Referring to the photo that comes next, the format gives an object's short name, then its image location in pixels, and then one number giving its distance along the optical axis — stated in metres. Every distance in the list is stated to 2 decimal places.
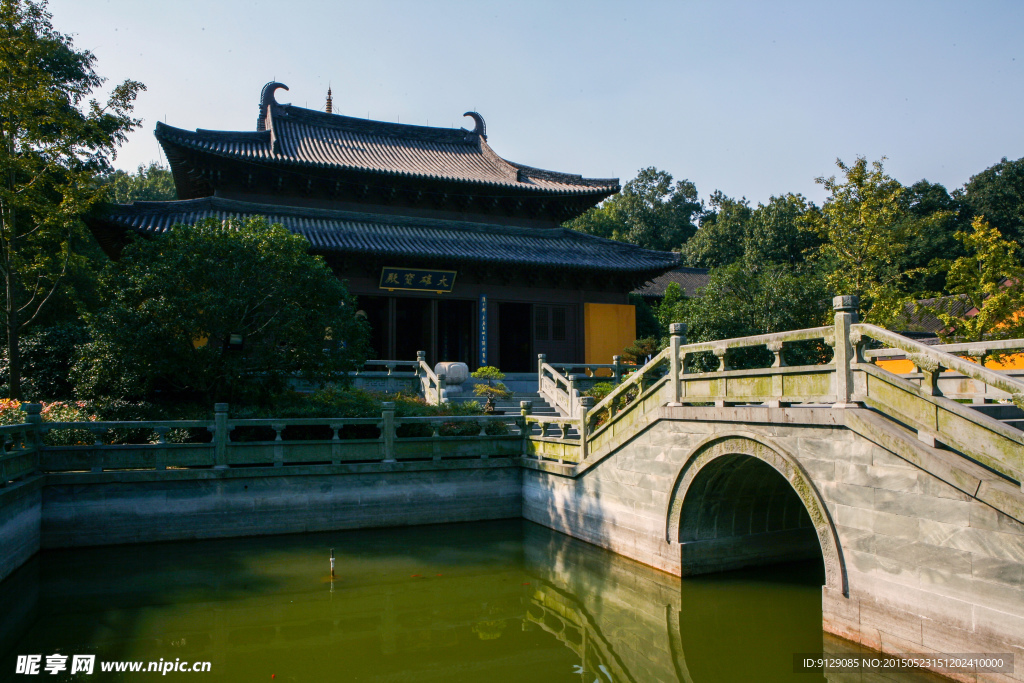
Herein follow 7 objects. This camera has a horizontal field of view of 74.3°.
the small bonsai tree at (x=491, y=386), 15.59
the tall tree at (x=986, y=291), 14.69
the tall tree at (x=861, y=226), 20.88
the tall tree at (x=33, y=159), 11.58
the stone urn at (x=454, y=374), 15.84
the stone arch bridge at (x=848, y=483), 5.25
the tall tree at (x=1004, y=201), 39.00
